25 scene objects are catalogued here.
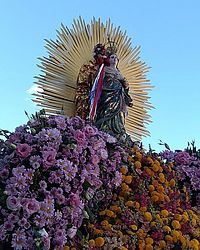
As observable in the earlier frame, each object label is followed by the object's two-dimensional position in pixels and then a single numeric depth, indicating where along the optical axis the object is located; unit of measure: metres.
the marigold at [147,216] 3.20
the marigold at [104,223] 3.14
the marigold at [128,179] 3.38
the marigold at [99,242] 2.97
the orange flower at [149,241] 3.09
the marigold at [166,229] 3.21
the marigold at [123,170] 3.40
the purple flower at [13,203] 2.85
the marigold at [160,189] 3.44
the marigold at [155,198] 3.37
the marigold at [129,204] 3.27
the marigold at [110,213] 3.19
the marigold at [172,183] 3.63
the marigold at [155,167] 3.56
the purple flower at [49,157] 2.98
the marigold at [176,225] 3.25
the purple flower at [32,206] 2.83
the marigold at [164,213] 3.31
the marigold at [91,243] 2.96
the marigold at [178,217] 3.33
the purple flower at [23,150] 3.01
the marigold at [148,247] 3.07
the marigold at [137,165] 3.51
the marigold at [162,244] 3.12
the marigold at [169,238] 3.16
